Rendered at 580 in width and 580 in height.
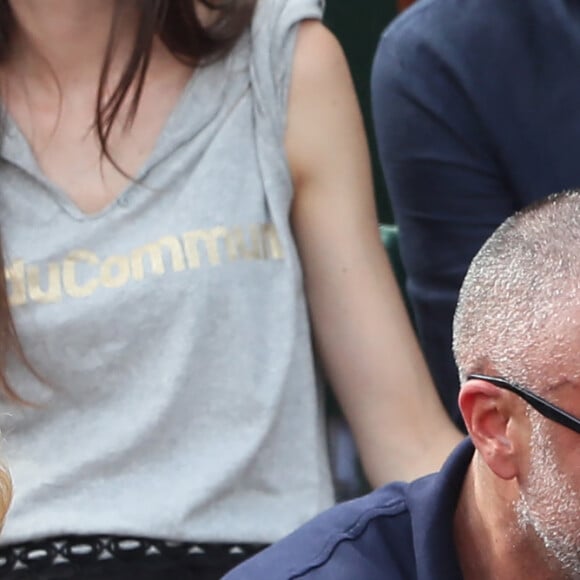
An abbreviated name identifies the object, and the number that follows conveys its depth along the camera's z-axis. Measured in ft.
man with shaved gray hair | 22.03
